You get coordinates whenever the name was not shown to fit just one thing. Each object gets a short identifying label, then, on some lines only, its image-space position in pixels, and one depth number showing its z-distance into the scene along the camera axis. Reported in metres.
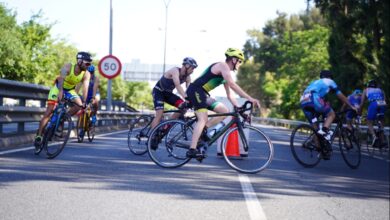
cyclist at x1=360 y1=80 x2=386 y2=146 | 16.27
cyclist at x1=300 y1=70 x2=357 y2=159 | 11.67
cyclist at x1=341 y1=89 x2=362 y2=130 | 17.03
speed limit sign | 20.33
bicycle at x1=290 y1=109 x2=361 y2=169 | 11.77
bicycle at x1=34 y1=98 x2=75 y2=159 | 10.18
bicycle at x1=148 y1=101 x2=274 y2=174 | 8.30
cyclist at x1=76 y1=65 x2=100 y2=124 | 13.93
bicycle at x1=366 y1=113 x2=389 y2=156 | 16.80
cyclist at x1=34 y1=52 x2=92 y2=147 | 10.07
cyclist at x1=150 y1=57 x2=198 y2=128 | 9.16
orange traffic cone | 8.51
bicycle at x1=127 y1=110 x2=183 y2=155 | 11.36
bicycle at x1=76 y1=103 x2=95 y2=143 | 14.36
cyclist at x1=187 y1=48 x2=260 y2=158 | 7.24
